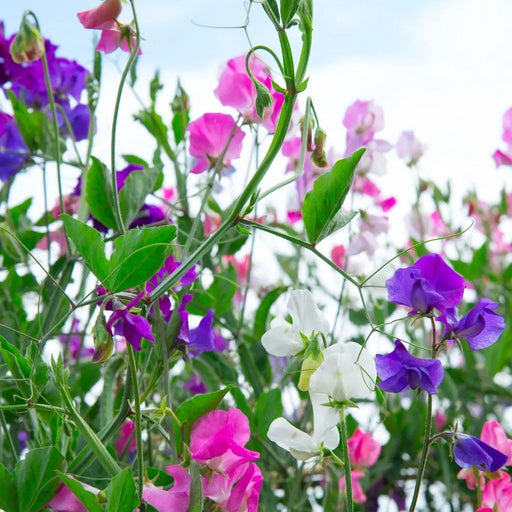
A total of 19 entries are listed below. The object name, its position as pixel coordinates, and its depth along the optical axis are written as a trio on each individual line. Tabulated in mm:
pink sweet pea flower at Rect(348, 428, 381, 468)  946
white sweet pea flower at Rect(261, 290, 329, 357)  737
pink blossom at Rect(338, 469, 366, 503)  953
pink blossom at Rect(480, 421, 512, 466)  778
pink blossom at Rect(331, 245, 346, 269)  1364
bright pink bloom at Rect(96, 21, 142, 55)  826
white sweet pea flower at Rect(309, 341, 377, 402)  717
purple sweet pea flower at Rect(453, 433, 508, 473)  700
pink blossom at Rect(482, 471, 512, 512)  784
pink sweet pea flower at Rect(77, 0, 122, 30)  806
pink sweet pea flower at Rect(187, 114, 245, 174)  867
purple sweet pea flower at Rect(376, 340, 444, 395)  686
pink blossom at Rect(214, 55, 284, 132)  850
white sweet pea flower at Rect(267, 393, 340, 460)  727
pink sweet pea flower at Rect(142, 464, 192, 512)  692
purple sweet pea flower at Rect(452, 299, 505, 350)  704
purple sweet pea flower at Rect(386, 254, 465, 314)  700
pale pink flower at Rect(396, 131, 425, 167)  1395
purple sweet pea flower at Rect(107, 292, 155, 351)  674
